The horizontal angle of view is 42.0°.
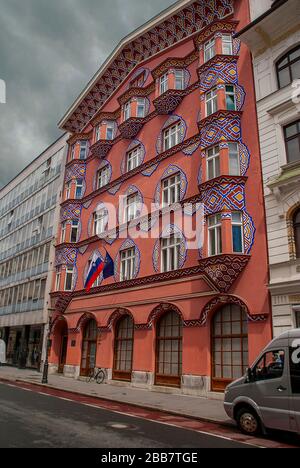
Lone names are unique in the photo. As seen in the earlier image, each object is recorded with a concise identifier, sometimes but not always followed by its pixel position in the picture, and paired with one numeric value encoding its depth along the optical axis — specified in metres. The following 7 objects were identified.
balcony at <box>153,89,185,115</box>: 24.25
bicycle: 24.33
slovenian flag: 23.72
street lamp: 23.09
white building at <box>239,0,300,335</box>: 15.88
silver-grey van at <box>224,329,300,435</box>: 9.46
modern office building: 35.66
